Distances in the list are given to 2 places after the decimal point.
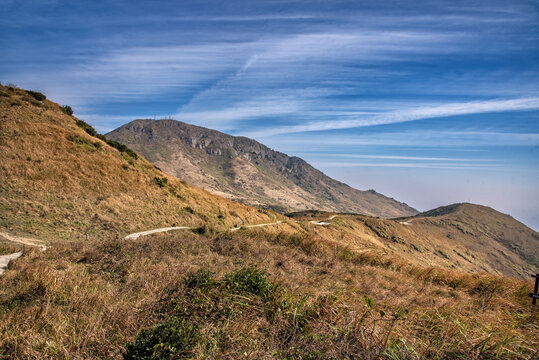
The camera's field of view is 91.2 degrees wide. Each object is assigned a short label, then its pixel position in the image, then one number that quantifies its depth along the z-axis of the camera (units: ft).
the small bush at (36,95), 128.33
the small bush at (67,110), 135.68
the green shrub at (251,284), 17.49
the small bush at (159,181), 121.91
